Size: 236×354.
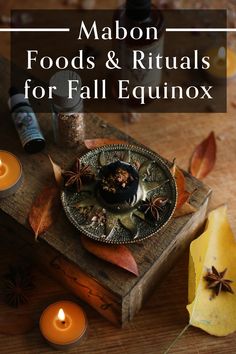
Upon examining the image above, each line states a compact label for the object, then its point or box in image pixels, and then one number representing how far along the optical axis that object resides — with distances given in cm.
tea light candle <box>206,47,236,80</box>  128
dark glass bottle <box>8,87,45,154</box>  108
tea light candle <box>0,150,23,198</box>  104
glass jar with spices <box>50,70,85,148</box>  103
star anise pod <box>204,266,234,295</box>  106
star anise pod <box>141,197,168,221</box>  101
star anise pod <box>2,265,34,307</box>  108
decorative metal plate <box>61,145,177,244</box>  100
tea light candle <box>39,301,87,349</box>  103
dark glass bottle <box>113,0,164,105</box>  111
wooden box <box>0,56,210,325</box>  99
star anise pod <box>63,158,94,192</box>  103
